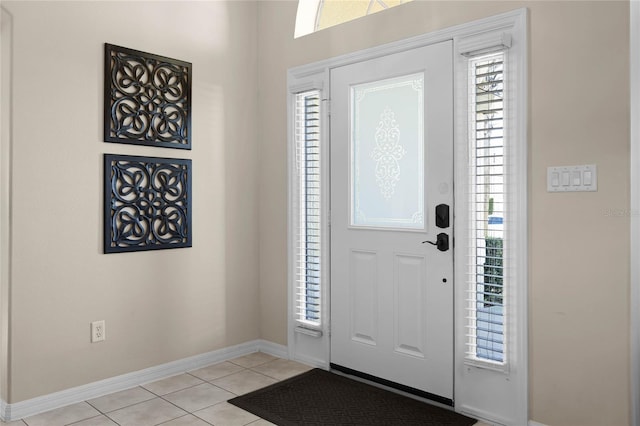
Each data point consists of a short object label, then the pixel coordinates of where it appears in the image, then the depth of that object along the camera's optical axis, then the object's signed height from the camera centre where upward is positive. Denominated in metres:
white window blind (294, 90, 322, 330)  3.38 +0.02
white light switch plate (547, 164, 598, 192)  2.21 +0.17
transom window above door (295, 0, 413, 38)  3.27 +1.37
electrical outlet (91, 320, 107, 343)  2.89 -0.69
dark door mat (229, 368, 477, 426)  2.58 -1.05
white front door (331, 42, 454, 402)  2.73 -0.02
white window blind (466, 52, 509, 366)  2.50 +0.01
